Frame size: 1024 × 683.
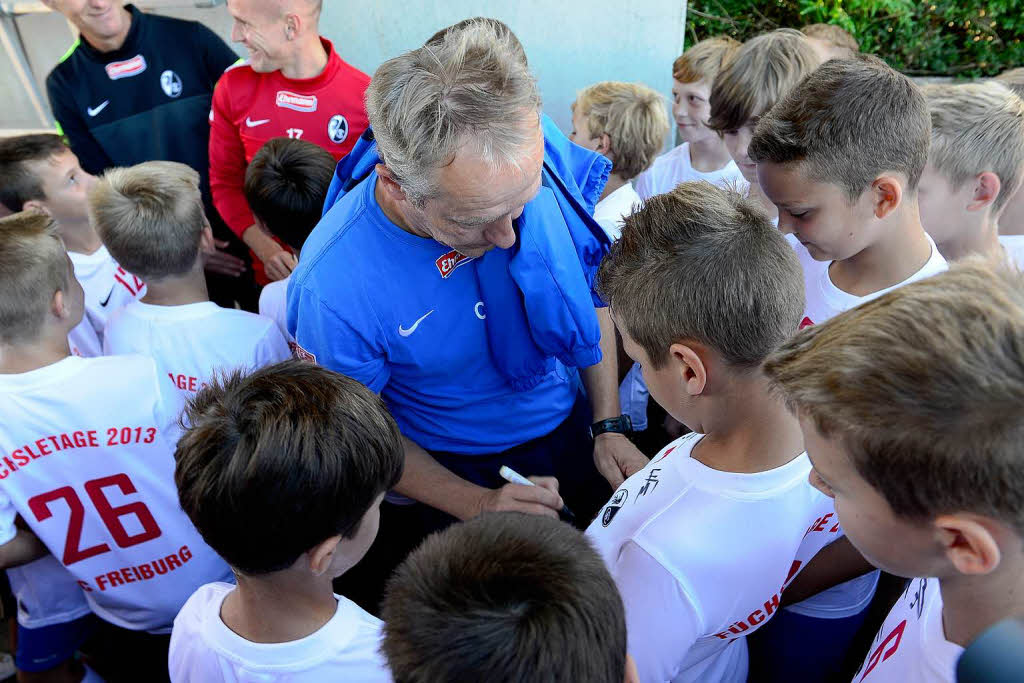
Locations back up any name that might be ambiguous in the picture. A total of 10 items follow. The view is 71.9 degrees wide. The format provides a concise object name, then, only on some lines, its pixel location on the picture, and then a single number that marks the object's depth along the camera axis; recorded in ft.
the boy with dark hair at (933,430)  2.71
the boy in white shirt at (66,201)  9.37
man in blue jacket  4.89
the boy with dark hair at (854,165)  5.82
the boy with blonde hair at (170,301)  7.49
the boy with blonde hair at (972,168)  6.85
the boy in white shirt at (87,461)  6.07
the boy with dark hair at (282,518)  4.24
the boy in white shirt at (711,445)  4.24
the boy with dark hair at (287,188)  8.40
